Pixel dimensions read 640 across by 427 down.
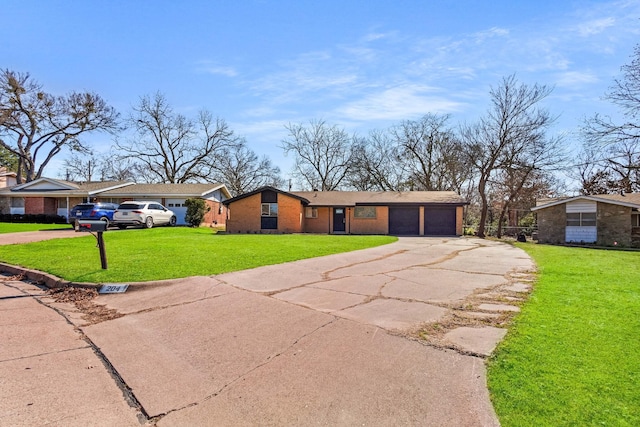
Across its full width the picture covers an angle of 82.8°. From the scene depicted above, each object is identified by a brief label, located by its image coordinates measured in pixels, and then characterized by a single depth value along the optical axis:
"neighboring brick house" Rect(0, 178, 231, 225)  27.73
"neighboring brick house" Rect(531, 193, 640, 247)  19.75
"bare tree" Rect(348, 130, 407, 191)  38.66
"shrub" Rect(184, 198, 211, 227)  24.38
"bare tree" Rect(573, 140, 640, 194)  30.98
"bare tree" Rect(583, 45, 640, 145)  15.16
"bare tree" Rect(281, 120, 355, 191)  42.16
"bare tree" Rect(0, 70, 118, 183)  32.97
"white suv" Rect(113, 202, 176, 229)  20.23
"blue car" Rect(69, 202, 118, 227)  19.77
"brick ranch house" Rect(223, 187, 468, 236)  25.00
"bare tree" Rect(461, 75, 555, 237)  24.31
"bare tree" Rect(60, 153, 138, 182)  48.06
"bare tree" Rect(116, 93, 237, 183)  41.97
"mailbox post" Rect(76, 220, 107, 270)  7.40
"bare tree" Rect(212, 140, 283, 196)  43.28
